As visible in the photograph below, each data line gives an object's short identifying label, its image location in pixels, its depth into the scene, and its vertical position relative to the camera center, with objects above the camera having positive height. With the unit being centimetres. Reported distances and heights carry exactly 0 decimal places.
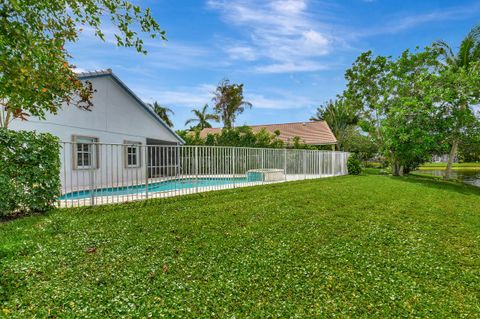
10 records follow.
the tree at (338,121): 3969 +562
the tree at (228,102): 3572 +768
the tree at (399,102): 1714 +405
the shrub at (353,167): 2231 -102
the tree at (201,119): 4152 +618
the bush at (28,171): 631 -32
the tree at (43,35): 595 +312
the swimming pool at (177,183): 964 -113
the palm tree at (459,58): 1747 +727
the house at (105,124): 1069 +172
